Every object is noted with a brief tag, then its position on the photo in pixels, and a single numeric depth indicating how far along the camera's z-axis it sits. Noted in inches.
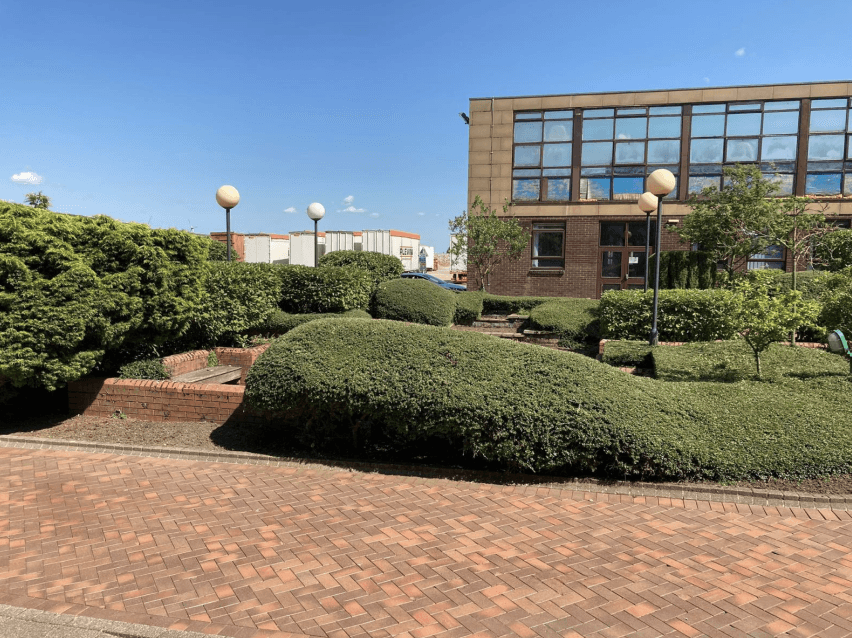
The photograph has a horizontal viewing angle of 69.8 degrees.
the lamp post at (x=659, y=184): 434.9
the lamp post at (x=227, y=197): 494.0
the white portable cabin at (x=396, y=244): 1683.1
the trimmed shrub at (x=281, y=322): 463.5
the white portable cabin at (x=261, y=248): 1608.0
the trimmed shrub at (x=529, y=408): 210.4
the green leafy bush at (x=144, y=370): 317.1
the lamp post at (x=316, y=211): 677.9
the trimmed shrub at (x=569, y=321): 538.0
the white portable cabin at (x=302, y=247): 1592.0
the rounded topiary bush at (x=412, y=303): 555.8
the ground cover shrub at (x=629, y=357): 383.6
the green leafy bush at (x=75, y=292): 264.7
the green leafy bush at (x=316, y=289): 508.7
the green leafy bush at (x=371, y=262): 684.1
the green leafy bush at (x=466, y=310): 679.7
